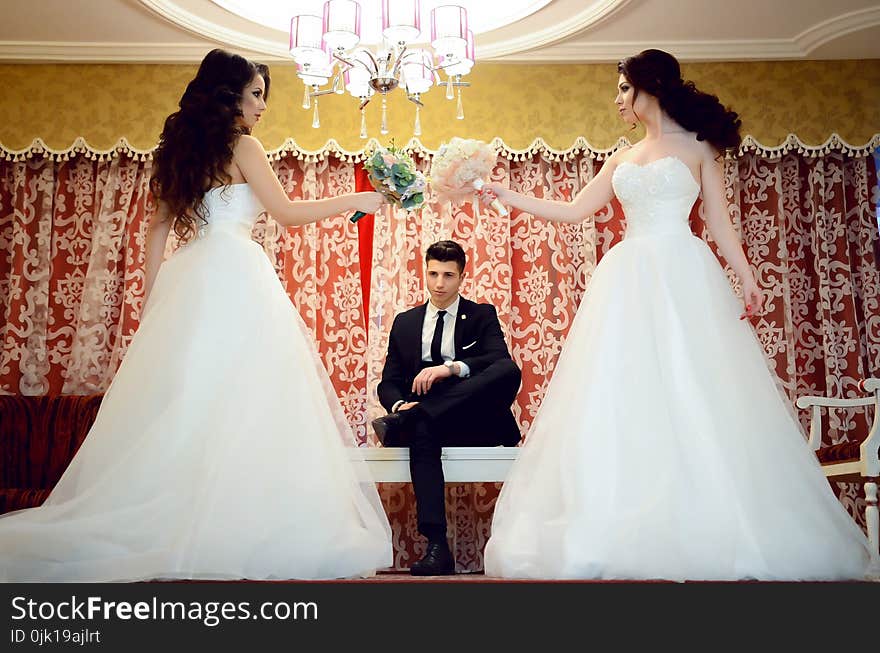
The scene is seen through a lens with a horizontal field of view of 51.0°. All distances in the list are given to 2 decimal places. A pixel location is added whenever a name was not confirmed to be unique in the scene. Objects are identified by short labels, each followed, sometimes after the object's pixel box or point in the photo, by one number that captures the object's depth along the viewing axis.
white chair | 4.18
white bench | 4.59
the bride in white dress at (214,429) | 2.70
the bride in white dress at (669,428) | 2.85
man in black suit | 4.30
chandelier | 4.43
